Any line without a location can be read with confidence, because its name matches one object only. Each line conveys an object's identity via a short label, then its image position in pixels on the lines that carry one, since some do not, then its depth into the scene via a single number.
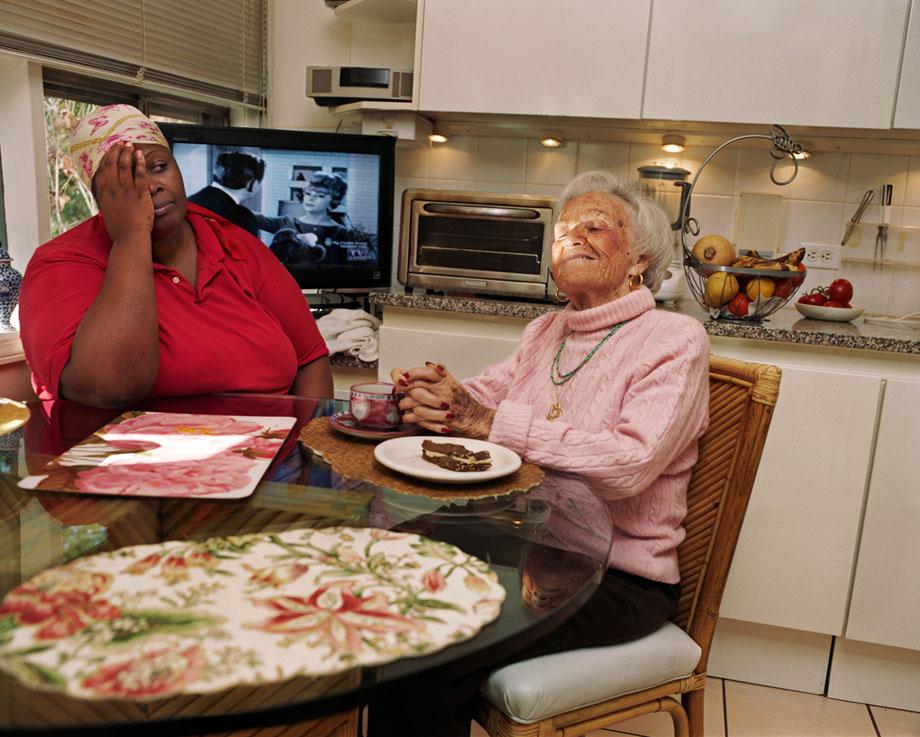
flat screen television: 2.61
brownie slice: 1.15
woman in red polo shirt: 1.47
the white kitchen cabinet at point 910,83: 2.19
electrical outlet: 2.65
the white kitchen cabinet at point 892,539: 2.02
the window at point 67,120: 2.40
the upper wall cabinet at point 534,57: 2.38
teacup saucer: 1.31
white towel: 2.53
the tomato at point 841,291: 2.36
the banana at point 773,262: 2.15
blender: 2.47
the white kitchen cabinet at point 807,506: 2.05
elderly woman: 1.24
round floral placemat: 0.64
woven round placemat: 1.09
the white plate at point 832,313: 2.29
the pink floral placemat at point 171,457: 1.03
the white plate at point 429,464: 1.09
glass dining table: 0.61
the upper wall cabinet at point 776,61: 2.23
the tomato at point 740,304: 2.18
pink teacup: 1.34
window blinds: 2.13
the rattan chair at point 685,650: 1.12
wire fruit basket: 2.13
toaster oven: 2.38
